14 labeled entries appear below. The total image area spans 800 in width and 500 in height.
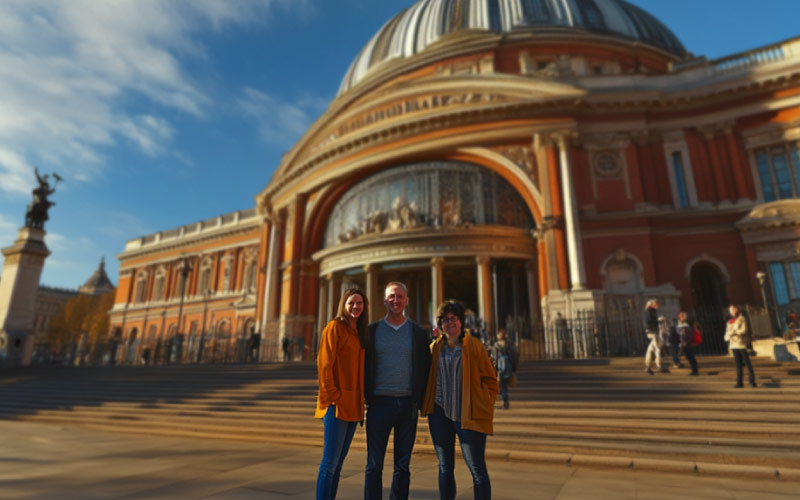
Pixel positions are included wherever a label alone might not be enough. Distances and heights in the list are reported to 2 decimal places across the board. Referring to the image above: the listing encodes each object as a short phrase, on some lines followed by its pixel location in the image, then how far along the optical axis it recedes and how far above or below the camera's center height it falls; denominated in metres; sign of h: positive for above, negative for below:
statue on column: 22.95 +7.89
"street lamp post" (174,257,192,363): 24.90 +5.24
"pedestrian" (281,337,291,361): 21.82 +0.78
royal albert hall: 18.44 +8.29
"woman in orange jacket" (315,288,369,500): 3.33 -0.21
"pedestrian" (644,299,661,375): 10.50 +0.64
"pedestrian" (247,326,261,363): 22.14 +0.94
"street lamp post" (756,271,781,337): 14.37 +1.43
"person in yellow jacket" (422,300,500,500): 3.38 -0.27
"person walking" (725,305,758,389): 8.53 +0.43
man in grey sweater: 3.37 -0.17
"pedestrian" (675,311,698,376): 9.87 +0.51
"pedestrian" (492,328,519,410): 8.81 +0.08
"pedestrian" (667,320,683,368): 10.99 +0.54
